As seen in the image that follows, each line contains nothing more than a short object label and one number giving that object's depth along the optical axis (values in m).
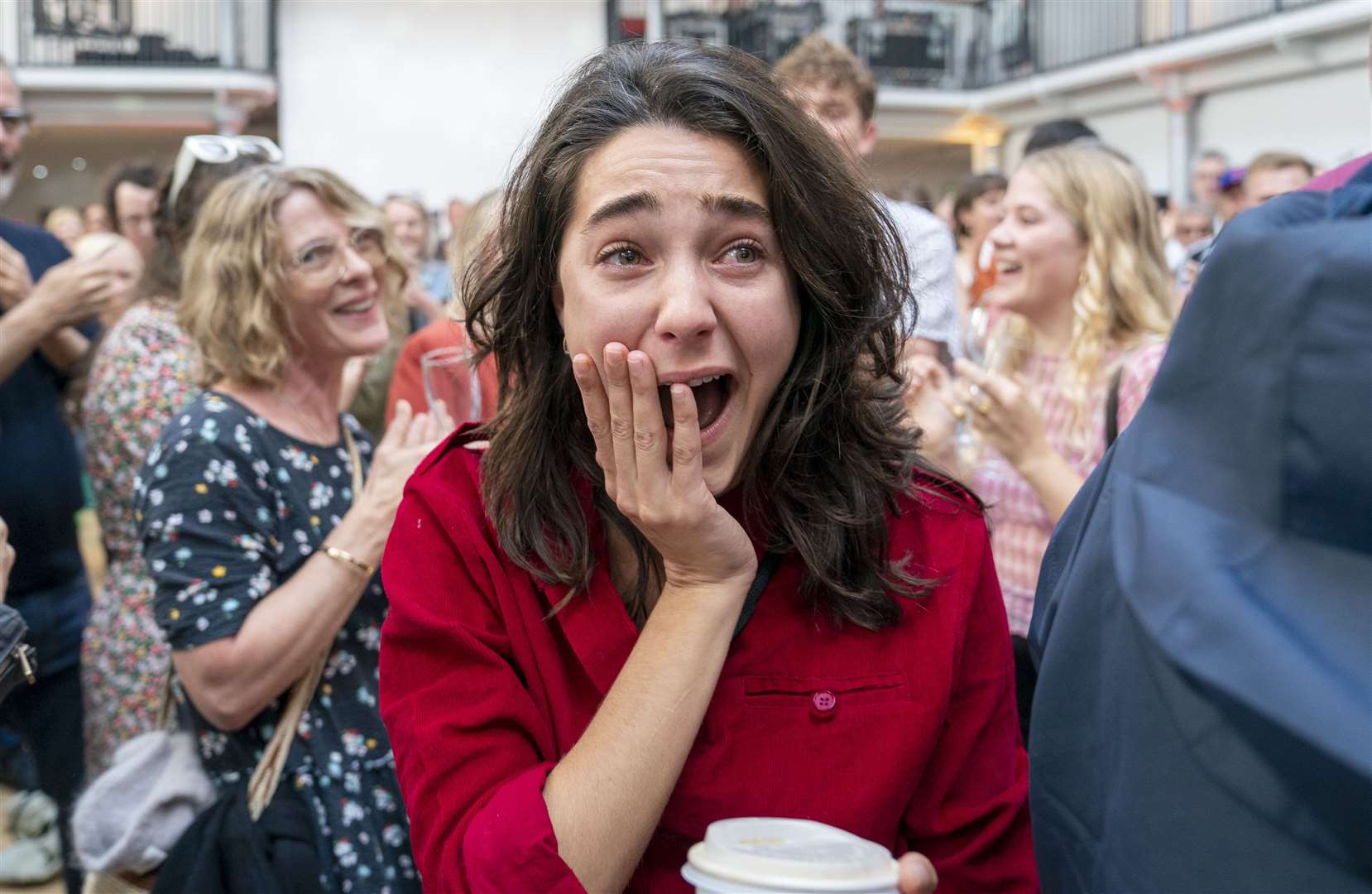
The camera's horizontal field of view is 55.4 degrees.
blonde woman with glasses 2.02
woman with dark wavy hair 1.25
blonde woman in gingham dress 2.67
